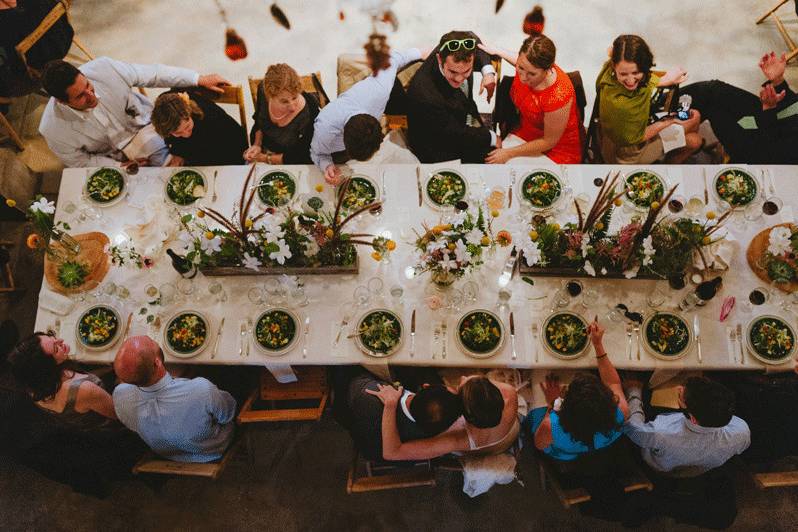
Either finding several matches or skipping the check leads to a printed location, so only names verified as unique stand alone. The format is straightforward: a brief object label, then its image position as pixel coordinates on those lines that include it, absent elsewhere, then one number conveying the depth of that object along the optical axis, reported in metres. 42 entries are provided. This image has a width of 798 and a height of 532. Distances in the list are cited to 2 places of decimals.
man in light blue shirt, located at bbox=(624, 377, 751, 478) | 2.41
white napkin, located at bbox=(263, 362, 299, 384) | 2.84
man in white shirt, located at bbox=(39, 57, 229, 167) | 3.23
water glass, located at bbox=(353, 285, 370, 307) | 2.83
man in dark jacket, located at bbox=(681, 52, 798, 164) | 3.35
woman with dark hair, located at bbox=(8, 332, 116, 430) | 2.57
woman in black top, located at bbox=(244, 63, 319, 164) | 3.09
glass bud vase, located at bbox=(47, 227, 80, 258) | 2.90
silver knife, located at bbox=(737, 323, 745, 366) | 2.69
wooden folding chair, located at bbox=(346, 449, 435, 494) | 2.63
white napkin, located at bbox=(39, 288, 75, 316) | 2.86
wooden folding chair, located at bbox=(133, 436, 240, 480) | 2.51
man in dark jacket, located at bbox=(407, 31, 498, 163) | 3.15
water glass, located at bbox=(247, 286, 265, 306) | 2.88
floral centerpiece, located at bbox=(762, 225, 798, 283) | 2.69
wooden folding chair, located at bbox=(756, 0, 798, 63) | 4.52
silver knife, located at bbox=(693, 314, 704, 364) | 2.72
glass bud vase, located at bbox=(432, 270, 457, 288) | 2.74
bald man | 2.52
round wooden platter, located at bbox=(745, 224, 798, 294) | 2.81
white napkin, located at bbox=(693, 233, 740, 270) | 2.75
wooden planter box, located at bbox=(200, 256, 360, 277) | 2.86
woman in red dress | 3.09
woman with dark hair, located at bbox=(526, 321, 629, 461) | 2.42
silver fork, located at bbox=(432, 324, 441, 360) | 2.79
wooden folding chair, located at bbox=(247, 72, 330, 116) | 3.53
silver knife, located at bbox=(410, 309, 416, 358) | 2.78
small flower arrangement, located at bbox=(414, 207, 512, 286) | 2.54
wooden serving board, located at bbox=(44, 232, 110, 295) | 2.92
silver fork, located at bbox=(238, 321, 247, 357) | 2.81
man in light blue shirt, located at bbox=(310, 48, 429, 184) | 2.84
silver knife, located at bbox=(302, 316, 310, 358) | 2.79
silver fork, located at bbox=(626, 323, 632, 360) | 2.72
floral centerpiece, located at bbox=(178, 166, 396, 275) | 2.57
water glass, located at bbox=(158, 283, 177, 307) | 2.86
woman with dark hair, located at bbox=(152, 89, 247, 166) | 3.04
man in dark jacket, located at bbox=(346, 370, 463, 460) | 2.42
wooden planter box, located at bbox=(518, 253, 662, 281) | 2.79
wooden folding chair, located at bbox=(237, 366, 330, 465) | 3.06
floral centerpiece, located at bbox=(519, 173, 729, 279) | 2.59
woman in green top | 3.04
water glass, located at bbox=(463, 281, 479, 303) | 2.81
